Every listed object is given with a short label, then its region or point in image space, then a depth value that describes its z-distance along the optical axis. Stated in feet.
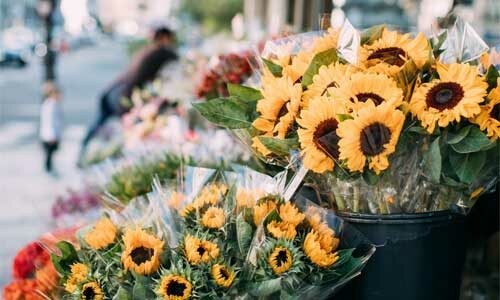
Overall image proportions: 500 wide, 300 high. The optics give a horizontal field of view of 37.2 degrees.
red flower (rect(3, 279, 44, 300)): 7.10
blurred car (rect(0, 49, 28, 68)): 97.76
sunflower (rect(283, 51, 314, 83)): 5.64
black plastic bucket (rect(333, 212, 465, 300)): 5.26
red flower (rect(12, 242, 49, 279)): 7.88
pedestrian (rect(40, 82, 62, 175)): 31.48
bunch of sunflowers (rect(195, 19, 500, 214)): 4.90
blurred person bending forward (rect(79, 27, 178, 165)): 25.56
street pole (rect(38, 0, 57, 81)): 36.55
